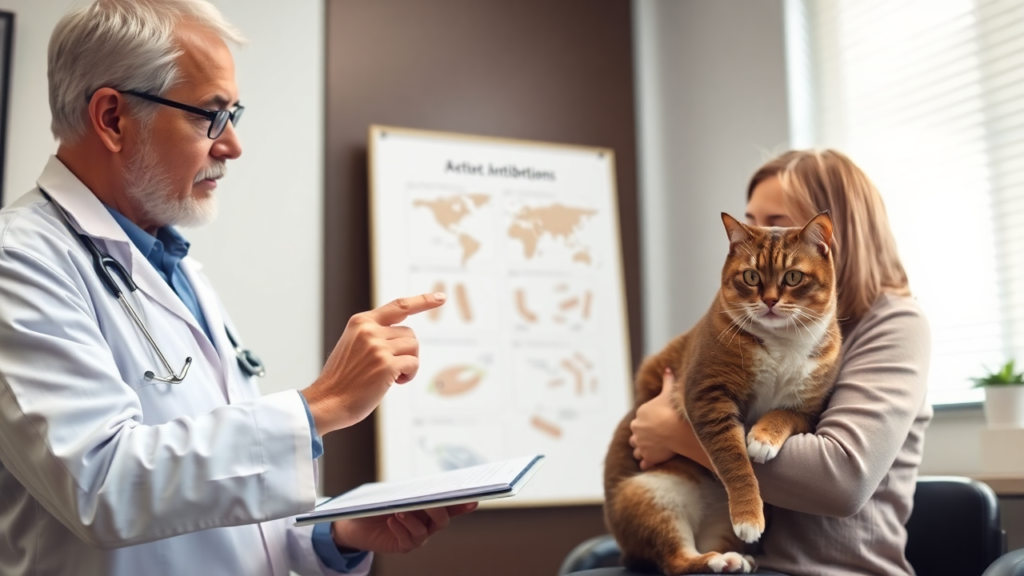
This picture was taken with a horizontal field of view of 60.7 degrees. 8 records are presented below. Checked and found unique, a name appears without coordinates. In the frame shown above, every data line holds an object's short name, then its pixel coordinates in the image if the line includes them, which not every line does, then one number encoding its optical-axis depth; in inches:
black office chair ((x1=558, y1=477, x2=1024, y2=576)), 58.9
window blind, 87.4
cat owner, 51.6
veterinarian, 42.4
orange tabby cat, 51.7
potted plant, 76.9
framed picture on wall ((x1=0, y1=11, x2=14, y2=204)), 95.4
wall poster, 108.3
